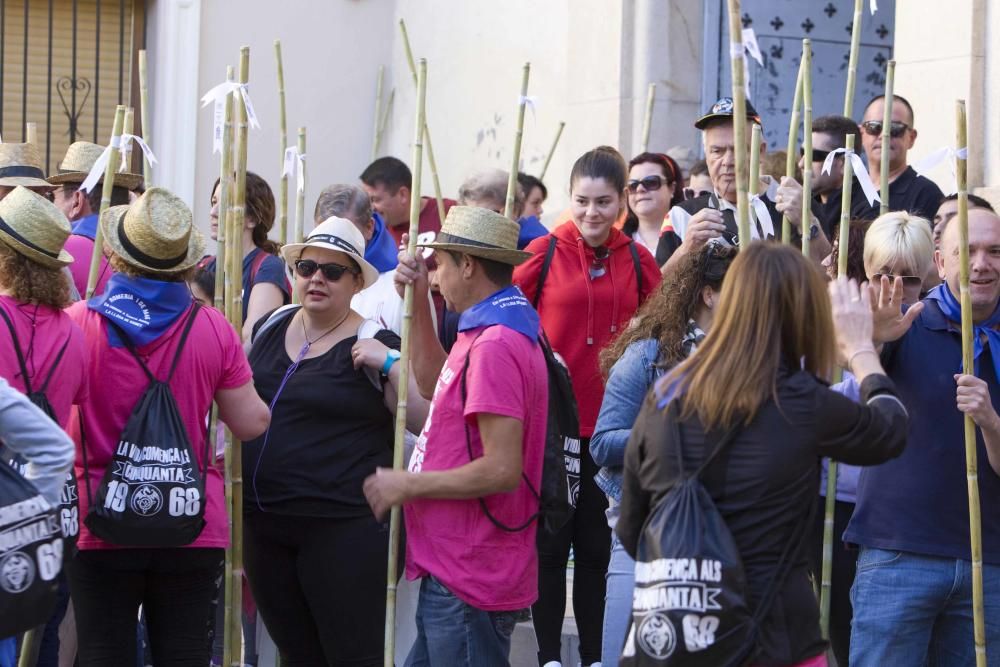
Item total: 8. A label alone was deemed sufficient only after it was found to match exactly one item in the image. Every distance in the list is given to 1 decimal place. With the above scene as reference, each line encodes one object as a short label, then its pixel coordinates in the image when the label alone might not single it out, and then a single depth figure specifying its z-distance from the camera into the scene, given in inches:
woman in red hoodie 385.4
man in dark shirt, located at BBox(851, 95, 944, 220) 437.4
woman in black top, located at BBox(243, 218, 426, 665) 328.5
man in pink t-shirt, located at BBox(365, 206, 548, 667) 280.2
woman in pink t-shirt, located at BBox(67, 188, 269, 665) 304.0
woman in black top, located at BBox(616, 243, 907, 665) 228.7
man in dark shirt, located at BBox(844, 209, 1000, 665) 288.4
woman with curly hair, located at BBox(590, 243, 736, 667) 294.8
